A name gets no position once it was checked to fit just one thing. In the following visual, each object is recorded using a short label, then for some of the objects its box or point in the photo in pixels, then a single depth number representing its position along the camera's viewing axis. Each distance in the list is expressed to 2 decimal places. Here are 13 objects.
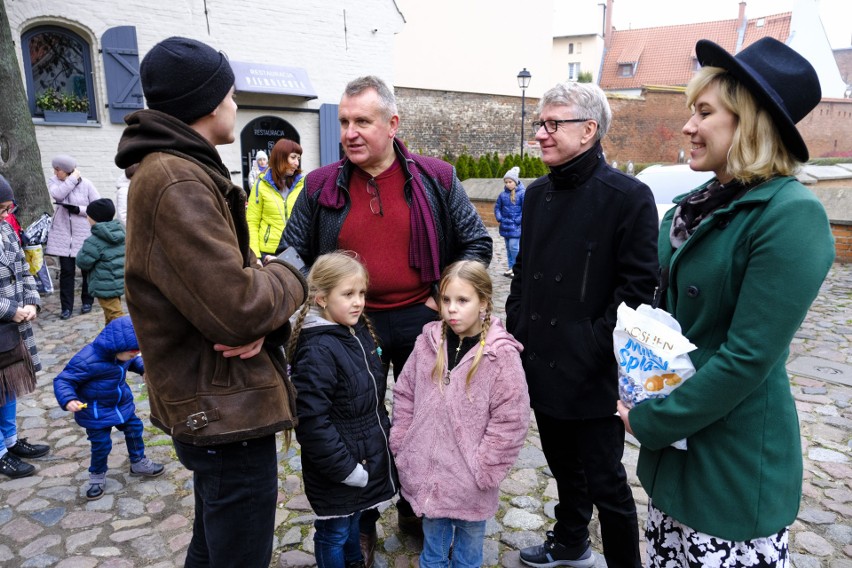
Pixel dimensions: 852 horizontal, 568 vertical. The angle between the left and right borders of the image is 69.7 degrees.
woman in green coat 1.56
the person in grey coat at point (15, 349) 3.75
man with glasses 2.36
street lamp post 20.31
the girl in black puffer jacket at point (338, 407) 2.36
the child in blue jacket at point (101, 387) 3.40
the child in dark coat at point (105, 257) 6.20
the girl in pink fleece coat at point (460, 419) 2.45
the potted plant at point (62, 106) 12.27
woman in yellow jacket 6.00
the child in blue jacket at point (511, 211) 9.67
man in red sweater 2.80
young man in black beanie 1.61
